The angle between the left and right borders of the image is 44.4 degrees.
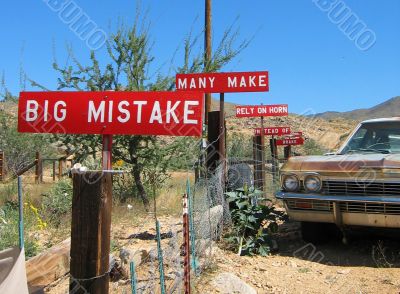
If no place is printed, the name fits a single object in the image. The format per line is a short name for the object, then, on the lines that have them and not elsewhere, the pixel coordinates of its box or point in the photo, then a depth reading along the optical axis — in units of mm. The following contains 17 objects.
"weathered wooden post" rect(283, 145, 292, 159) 15739
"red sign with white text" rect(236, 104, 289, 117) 11930
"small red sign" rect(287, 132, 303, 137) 16422
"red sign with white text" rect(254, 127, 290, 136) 13820
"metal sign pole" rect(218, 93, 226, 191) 7066
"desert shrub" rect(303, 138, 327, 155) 27047
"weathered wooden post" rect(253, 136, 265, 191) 9289
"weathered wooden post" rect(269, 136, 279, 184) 11198
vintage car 4938
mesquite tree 8812
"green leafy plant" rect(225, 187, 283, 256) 5730
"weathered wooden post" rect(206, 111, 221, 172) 7259
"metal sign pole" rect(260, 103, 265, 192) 9038
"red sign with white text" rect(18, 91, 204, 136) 2871
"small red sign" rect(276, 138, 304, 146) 14938
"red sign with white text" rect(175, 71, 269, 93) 6961
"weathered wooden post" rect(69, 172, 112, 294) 2777
